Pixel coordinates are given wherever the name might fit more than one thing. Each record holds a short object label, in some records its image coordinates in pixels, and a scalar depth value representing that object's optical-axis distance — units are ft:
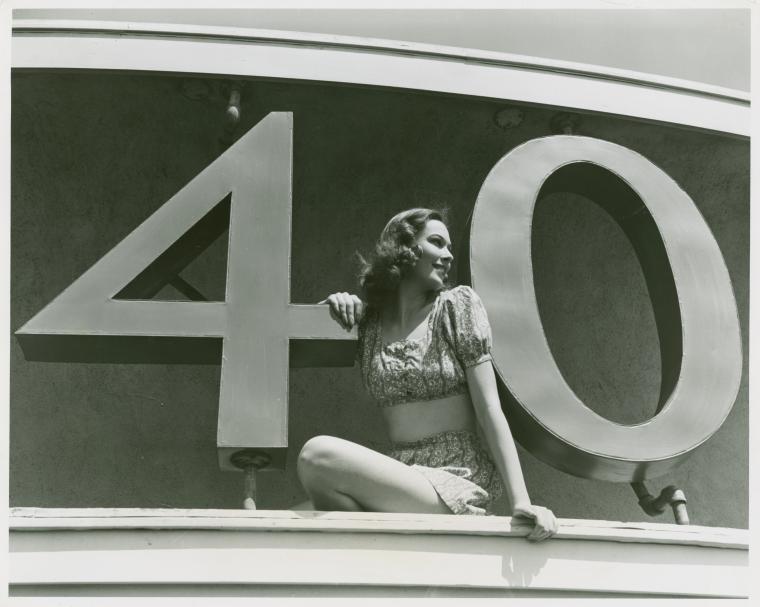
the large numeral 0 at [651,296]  17.76
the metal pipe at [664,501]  18.38
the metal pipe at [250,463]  16.87
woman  16.42
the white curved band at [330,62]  19.67
